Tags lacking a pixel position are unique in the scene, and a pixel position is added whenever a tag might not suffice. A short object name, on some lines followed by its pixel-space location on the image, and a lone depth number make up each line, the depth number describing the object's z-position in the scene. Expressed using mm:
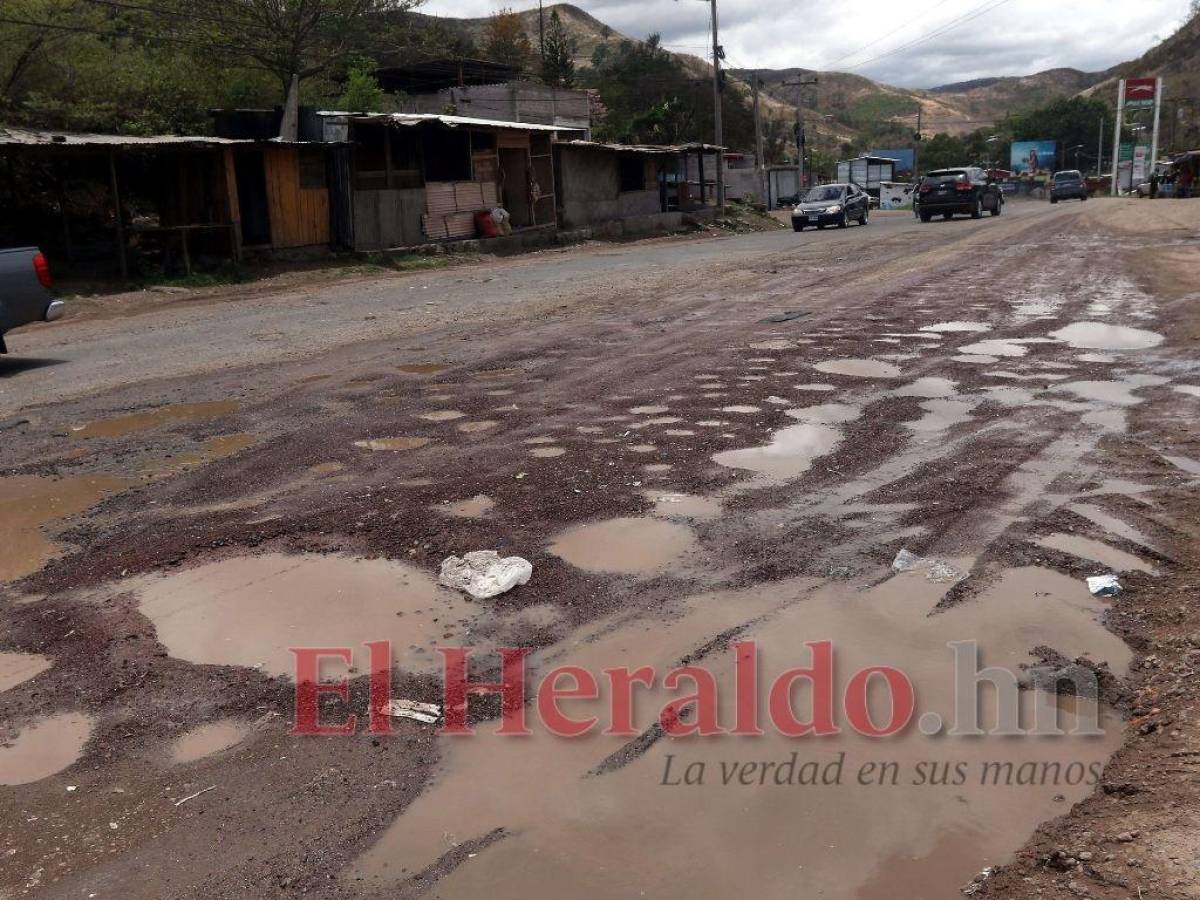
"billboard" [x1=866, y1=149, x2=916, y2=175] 93375
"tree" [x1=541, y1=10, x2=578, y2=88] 52656
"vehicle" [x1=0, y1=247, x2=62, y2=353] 10000
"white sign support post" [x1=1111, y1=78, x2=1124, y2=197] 68875
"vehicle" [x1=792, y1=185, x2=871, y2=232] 31578
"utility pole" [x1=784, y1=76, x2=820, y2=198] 58031
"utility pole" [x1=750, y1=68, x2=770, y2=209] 48062
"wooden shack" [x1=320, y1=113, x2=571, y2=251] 24078
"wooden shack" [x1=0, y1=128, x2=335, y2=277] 19531
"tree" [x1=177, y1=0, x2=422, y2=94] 29812
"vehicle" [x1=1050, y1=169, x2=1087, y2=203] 51875
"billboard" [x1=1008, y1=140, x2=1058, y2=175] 86812
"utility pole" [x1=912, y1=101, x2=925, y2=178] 82662
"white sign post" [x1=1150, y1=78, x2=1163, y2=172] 68625
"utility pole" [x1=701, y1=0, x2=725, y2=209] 40281
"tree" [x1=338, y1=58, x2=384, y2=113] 32625
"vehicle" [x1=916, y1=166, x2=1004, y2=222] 31312
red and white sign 73625
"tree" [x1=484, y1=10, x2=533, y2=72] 57691
